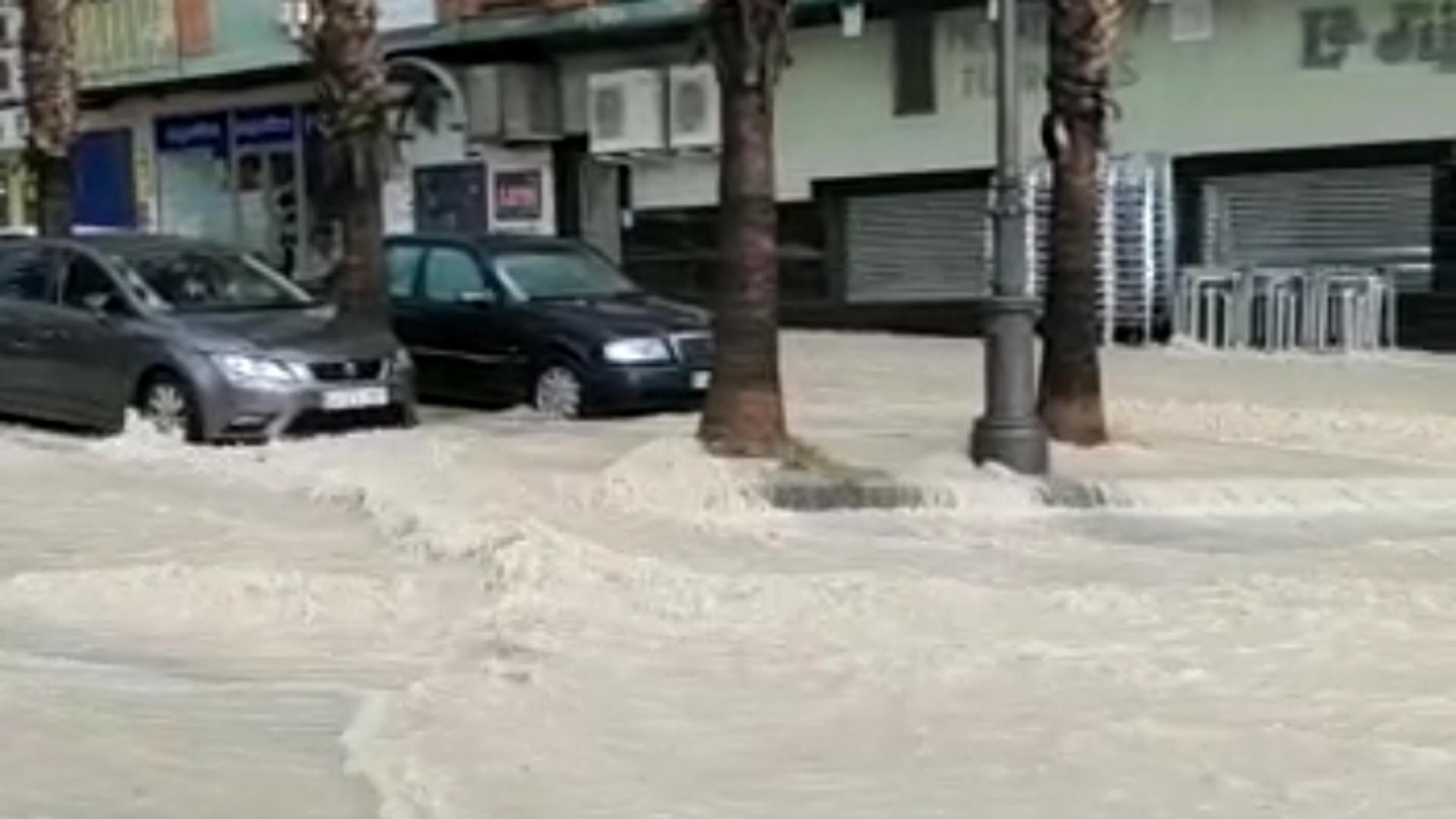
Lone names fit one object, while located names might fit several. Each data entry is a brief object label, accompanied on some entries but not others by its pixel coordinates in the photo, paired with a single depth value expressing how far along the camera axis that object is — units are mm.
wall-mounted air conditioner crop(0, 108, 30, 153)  33125
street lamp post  12617
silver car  14461
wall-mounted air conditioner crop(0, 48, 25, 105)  33969
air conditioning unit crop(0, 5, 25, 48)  34094
